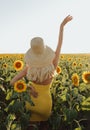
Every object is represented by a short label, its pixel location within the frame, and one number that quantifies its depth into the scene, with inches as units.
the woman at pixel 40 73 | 72.0
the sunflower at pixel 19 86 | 77.5
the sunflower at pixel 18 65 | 107.5
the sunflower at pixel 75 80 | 85.3
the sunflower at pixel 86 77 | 85.8
